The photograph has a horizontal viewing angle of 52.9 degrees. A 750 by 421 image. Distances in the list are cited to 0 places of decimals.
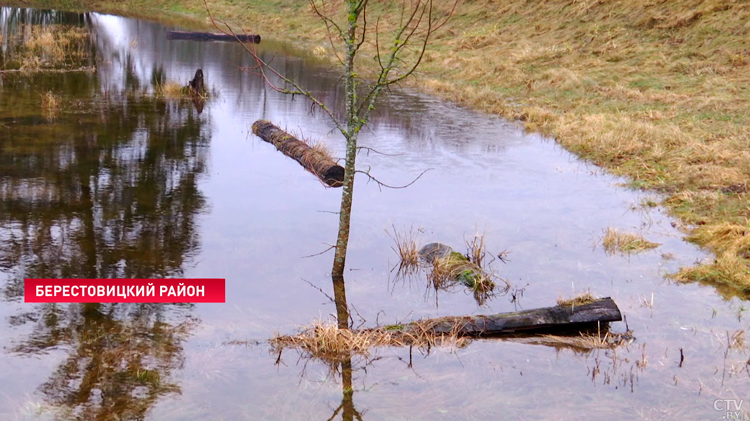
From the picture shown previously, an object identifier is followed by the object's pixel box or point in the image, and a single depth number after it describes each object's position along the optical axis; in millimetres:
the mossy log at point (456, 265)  8977
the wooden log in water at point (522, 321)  7547
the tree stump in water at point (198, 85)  21219
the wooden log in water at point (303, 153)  13320
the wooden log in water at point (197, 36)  36375
